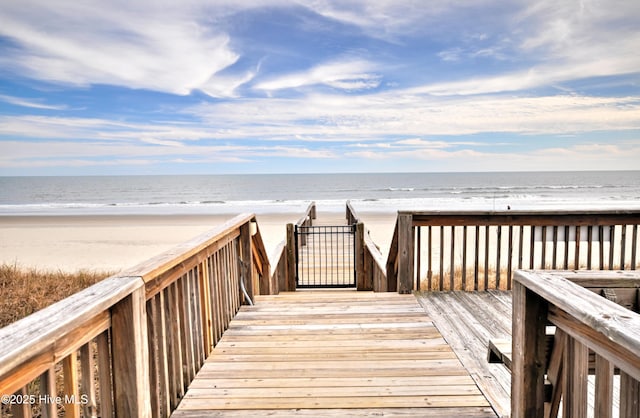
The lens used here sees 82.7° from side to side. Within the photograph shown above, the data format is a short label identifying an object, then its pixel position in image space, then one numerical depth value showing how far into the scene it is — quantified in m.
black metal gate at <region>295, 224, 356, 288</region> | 7.97
